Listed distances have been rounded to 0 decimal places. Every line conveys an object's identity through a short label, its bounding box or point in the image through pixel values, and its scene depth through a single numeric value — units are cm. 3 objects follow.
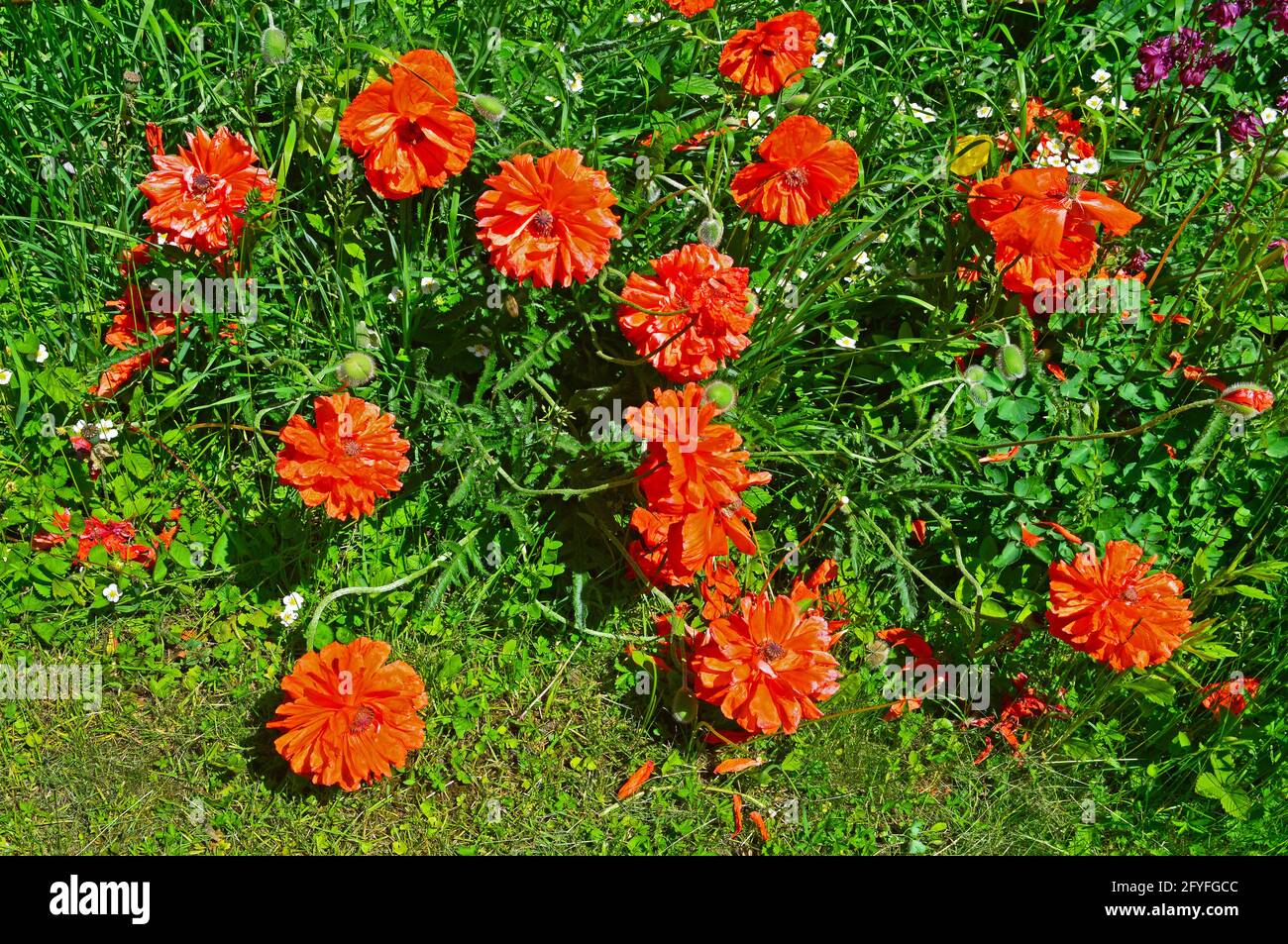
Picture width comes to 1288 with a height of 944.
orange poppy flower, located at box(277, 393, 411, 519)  215
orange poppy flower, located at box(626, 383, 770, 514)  207
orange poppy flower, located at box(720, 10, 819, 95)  240
